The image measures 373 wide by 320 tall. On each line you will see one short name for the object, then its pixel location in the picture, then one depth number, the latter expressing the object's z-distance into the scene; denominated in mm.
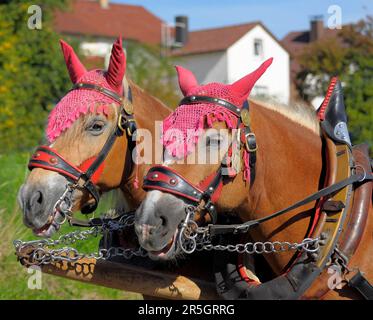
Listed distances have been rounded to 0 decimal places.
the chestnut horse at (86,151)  3428
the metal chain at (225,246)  2990
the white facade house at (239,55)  37625
